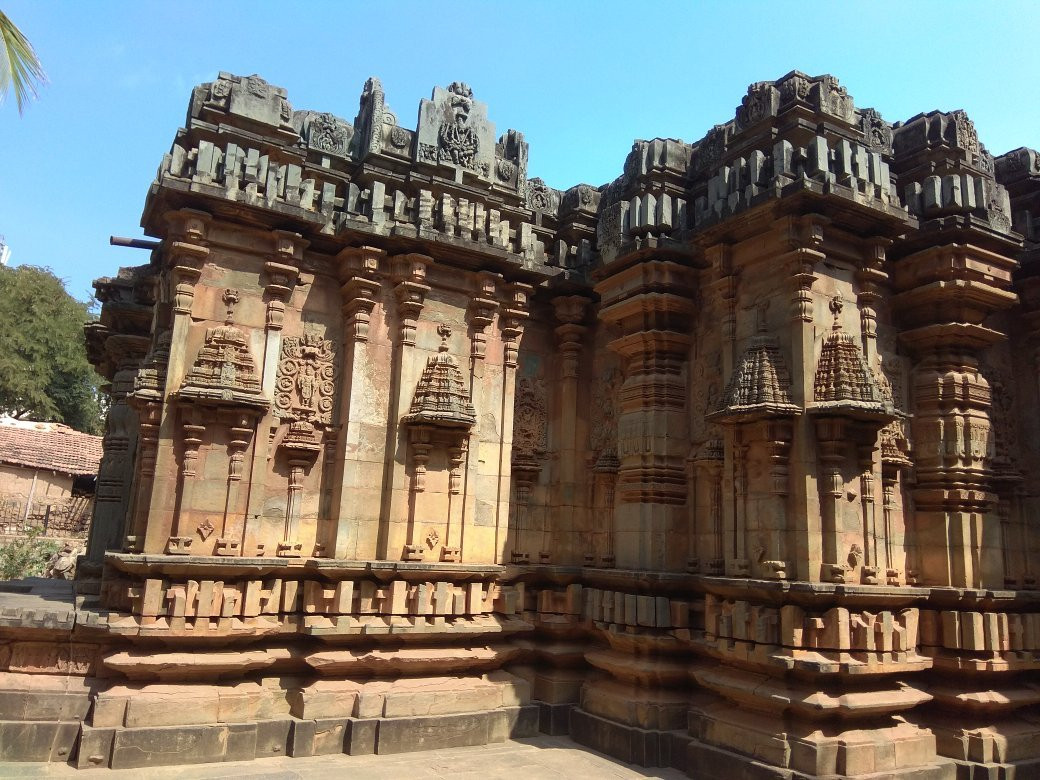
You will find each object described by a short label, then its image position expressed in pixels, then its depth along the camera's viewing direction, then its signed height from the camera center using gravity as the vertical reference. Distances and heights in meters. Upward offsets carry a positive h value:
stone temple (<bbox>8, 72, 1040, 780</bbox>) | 8.05 +0.78
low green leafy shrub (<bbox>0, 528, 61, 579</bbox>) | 22.33 -1.65
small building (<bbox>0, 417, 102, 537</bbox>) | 28.20 +0.71
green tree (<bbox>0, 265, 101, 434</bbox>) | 34.41 +7.26
